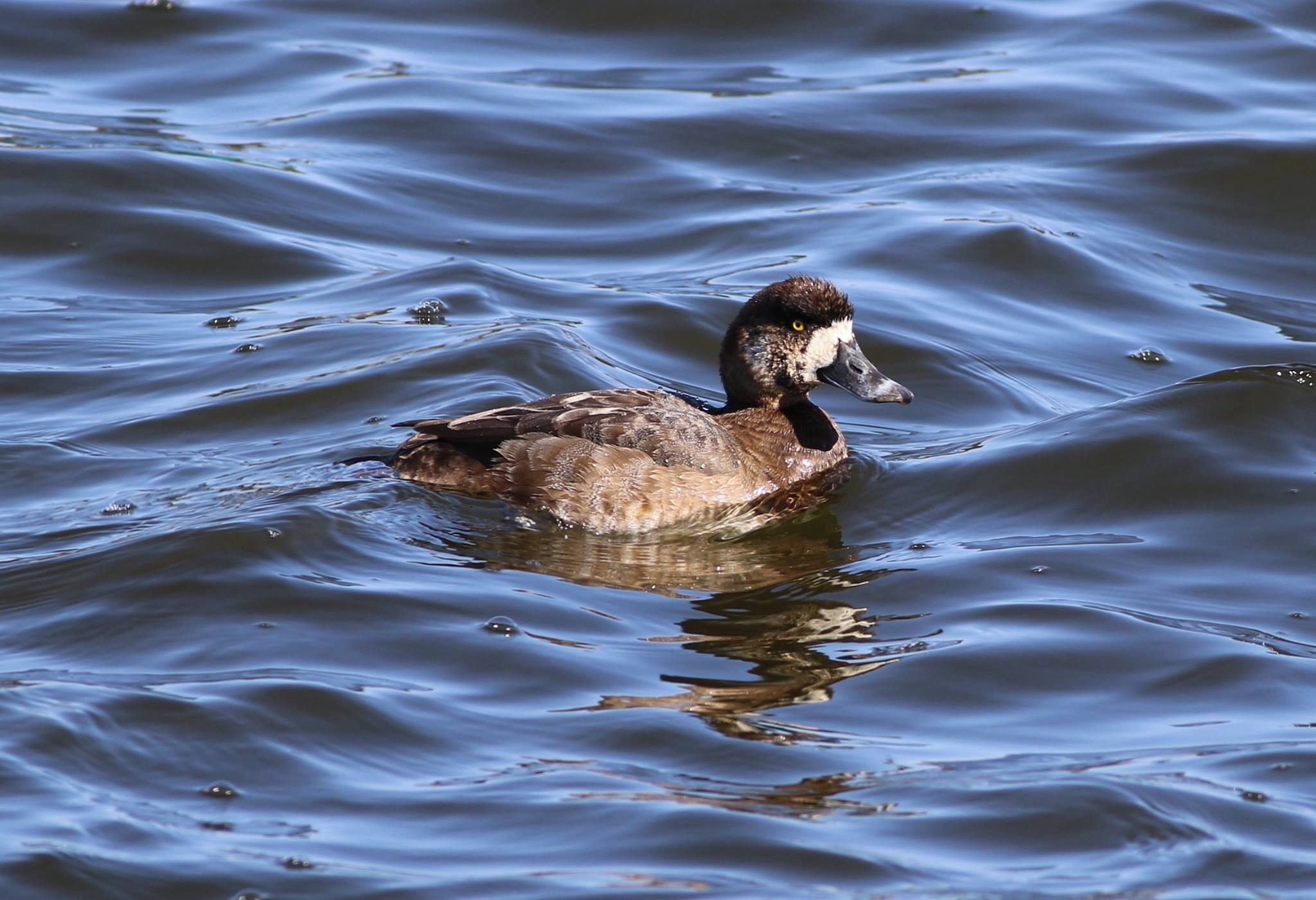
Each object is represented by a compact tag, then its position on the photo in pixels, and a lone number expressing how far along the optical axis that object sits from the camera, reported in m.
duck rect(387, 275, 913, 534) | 15.95
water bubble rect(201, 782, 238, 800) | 10.91
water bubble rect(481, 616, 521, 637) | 13.51
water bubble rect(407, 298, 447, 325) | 20.92
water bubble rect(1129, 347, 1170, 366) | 21.02
